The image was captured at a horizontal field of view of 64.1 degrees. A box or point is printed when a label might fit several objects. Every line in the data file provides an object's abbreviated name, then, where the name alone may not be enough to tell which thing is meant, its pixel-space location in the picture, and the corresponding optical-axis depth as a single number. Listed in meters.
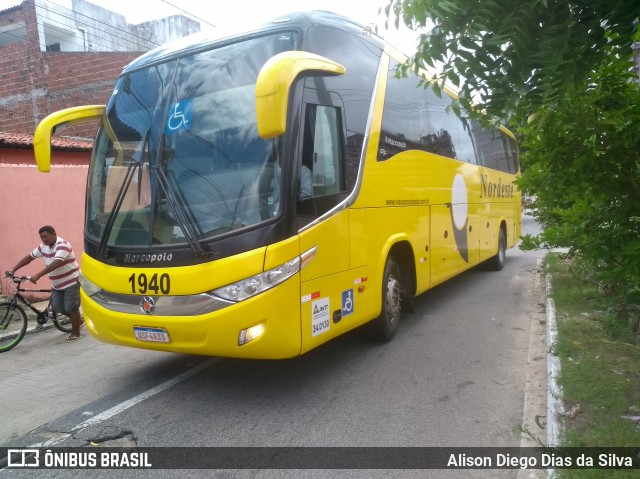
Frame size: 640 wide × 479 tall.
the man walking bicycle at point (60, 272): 6.86
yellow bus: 4.09
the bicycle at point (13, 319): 7.05
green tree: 2.54
